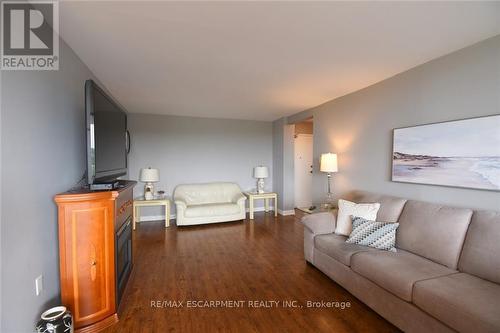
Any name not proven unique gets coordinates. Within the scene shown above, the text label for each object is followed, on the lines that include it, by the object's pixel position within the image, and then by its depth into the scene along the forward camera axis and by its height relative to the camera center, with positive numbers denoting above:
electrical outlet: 1.50 -0.79
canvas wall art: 1.90 +0.09
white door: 5.92 -0.09
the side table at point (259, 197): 5.08 -0.73
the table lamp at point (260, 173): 5.31 -0.18
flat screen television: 1.71 +0.28
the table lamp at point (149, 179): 4.45 -0.24
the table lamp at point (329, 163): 3.45 +0.02
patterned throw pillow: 2.20 -0.71
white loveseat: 4.39 -0.80
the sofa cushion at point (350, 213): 2.51 -0.56
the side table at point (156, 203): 4.31 -0.71
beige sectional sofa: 1.41 -0.84
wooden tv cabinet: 1.60 -0.66
